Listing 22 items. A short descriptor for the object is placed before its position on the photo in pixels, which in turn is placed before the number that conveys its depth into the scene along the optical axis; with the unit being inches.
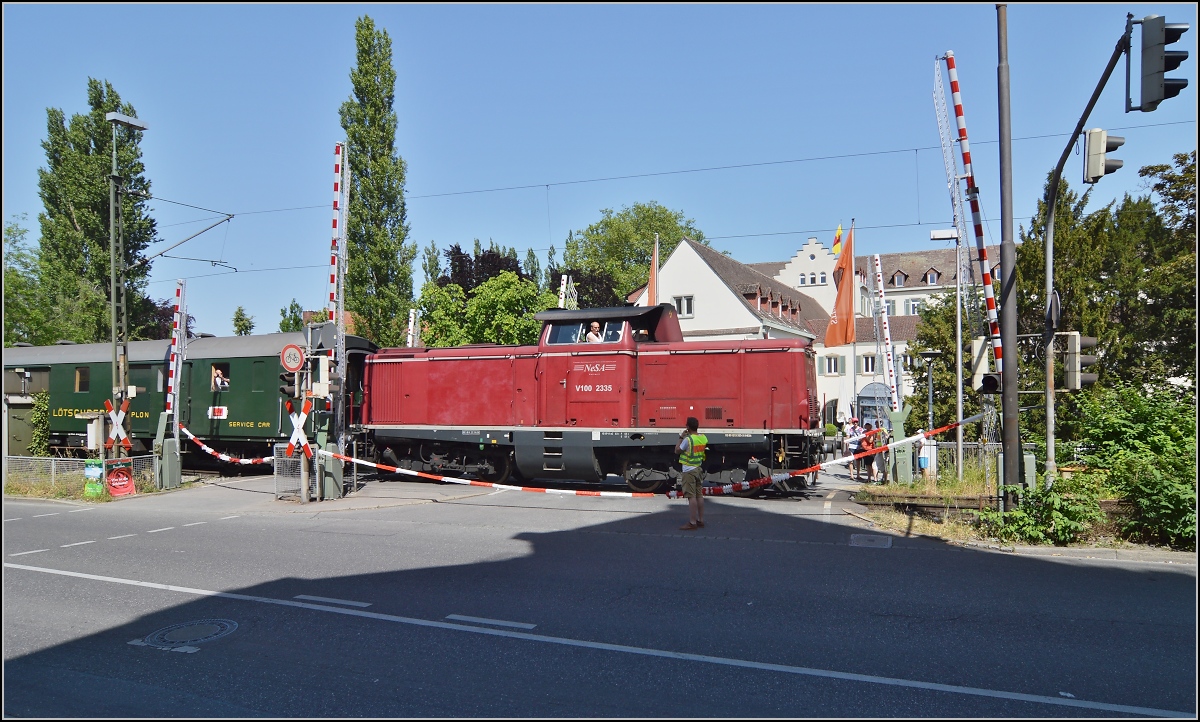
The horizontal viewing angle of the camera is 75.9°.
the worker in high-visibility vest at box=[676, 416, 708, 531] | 477.1
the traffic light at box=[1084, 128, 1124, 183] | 373.4
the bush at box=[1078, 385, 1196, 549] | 387.5
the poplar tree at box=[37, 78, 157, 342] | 1221.7
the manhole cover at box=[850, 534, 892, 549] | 430.0
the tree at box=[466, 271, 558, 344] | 1141.7
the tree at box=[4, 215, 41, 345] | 1307.8
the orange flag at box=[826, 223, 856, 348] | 846.5
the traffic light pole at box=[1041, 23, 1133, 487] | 356.8
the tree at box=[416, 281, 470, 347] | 1164.5
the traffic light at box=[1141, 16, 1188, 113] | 326.6
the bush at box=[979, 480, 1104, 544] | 409.1
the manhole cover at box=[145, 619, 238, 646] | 264.8
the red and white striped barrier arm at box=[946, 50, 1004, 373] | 470.8
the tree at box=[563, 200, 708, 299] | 2645.2
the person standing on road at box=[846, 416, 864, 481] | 799.7
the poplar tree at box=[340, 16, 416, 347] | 1196.5
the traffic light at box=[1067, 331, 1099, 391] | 406.9
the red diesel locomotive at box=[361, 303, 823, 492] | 623.8
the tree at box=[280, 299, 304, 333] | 2249.0
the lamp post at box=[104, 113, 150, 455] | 603.2
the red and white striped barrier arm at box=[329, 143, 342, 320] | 633.6
